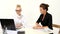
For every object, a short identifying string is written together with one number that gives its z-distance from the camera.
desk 1.44
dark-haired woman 1.58
